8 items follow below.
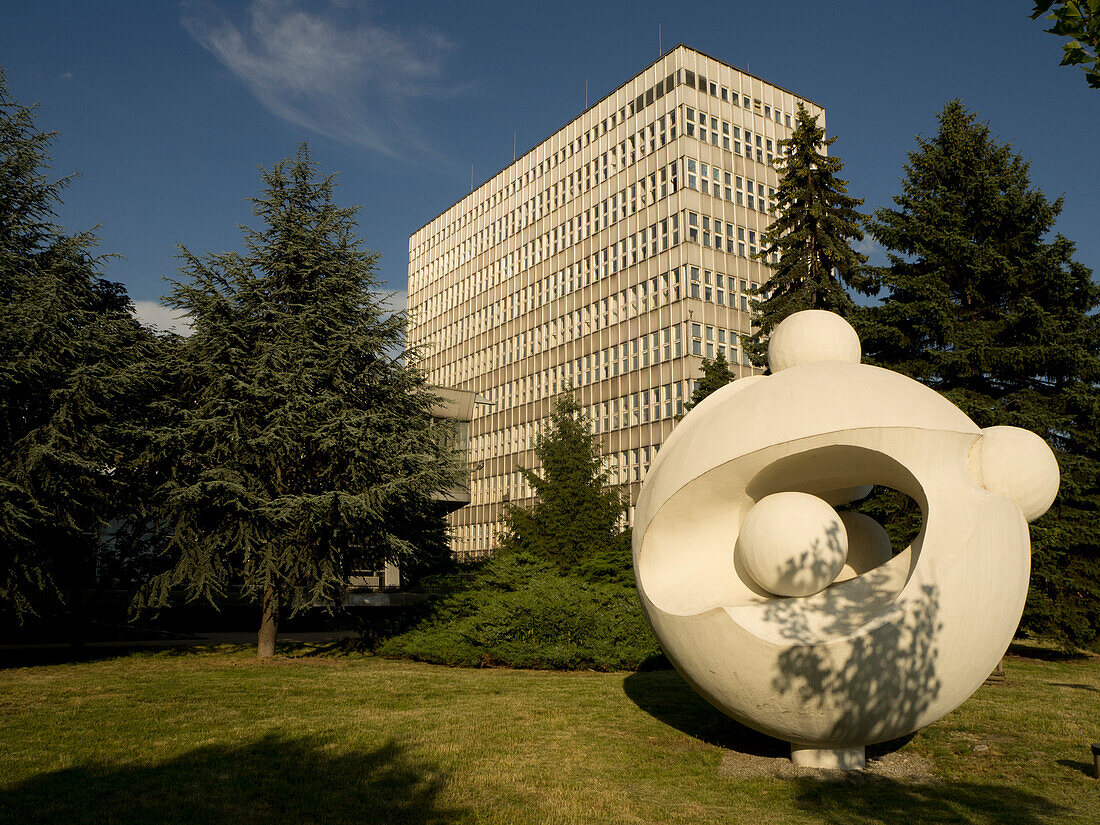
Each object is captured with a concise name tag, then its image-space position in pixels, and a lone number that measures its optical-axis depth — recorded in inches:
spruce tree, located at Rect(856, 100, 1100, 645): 726.5
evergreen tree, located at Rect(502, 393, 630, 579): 1001.5
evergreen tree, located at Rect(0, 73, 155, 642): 572.4
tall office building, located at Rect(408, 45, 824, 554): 2087.8
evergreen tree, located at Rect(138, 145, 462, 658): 663.8
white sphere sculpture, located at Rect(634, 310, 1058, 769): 284.2
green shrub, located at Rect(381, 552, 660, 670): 666.8
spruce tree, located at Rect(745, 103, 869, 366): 870.4
